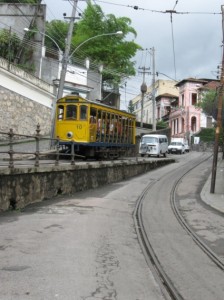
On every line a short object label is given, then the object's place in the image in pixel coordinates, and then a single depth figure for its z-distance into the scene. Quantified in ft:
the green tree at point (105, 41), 194.49
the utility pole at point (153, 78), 196.86
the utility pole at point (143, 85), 228.00
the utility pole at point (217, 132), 72.16
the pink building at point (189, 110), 280.51
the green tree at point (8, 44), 138.31
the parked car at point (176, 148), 208.13
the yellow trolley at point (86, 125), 87.40
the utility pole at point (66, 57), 95.66
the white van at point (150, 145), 152.66
